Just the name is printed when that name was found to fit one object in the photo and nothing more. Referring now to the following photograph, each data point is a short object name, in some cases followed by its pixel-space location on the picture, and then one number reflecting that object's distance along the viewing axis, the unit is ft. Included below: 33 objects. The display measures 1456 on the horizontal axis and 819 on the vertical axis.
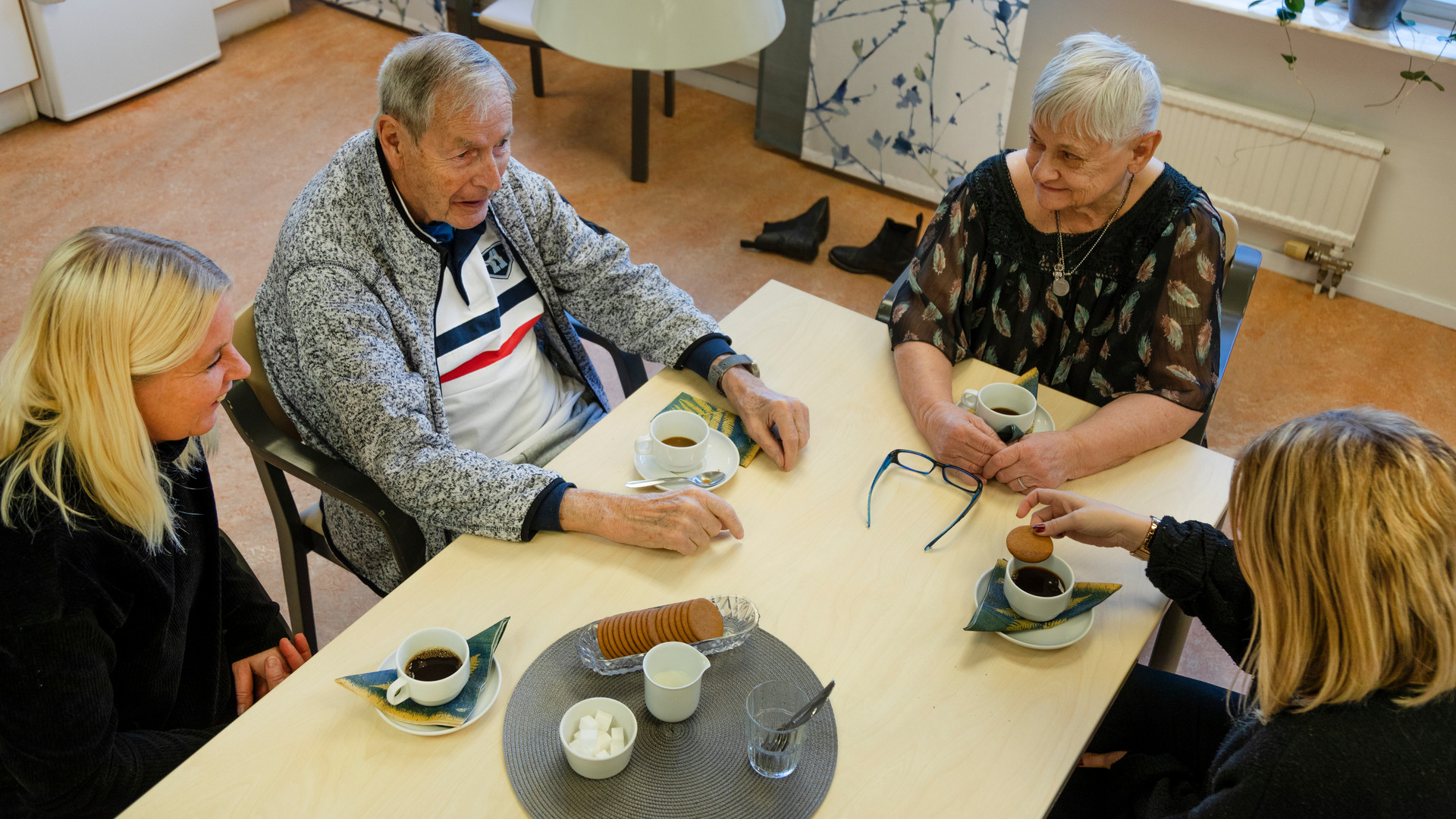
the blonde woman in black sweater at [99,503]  4.09
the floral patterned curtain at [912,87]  12.06
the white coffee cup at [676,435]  5.35
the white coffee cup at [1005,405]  5.63
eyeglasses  5.53
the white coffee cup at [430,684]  4.14
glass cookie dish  4.47
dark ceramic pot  10.39
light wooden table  4.05
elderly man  5.14
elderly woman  5.63
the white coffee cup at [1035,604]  4.64
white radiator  11.21
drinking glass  4.09
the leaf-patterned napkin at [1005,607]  4.65
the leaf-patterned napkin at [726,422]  5.70
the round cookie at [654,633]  4.46
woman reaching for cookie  3.64
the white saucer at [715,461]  5.44
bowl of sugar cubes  4.01
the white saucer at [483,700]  4.16
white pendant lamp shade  4.53
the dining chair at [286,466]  5.54
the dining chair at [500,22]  13.33
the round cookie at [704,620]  4.45
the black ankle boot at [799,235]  12.46
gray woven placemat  4.00
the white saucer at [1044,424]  5.88
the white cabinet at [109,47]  13.01
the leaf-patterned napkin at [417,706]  4.16
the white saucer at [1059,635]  4.64
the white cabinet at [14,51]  12.56
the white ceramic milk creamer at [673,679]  4.21
